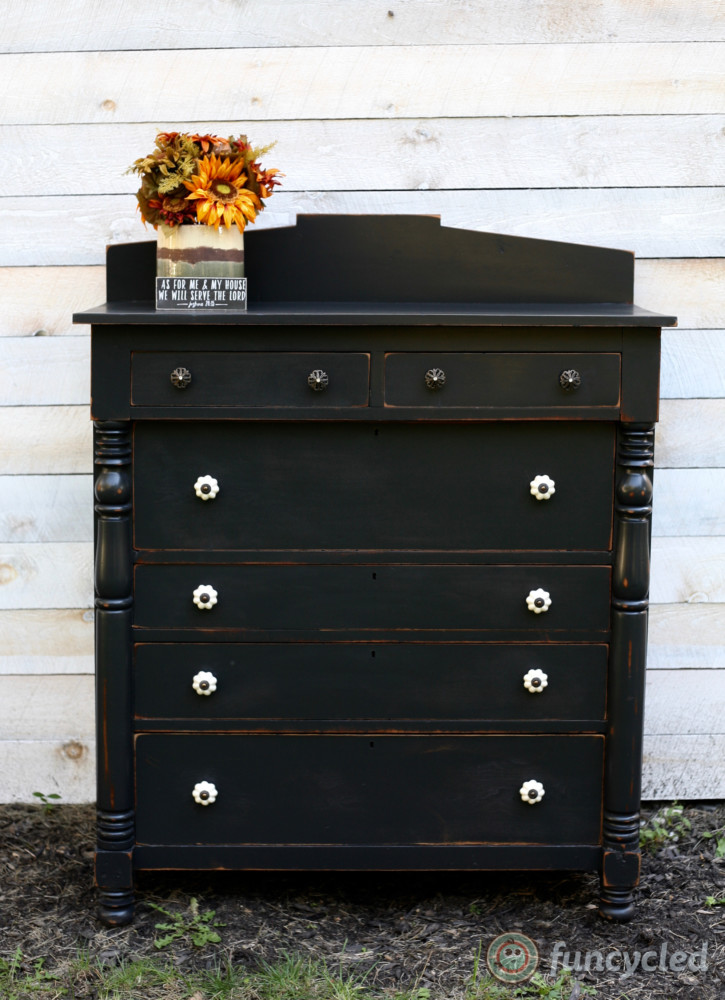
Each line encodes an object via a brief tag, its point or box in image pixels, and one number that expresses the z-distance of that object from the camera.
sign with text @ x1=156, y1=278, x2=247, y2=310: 2.25
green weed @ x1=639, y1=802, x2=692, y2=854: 2.84
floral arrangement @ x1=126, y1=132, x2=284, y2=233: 2.27
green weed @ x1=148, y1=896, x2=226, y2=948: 2.35
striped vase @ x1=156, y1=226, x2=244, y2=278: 2.29
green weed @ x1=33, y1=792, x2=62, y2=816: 2.98
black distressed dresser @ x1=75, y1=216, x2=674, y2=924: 2.23
